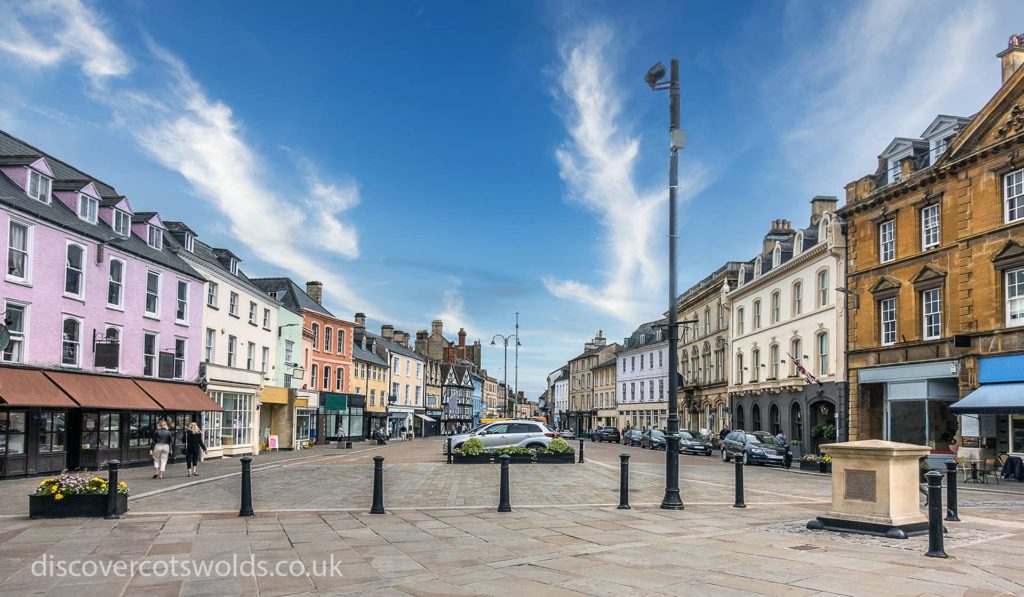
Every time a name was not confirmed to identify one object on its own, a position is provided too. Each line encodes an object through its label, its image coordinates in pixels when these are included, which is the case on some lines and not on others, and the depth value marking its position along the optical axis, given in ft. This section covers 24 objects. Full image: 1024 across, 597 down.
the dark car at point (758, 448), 105.40
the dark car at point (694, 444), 136.26
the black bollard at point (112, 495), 41.78
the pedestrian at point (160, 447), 70.13
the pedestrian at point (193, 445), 75.10
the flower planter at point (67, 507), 41.45
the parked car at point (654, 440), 153.48
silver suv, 96.48
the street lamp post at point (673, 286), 46.80
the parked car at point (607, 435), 217.77
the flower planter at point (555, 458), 91.91
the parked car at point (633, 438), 175.16
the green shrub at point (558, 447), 92.68
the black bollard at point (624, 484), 47.29
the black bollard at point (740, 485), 48.96
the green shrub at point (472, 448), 90.43
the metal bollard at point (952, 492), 38.83
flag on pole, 121.46
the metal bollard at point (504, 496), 45.46
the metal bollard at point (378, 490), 44.06
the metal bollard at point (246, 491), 42.64
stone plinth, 35.86
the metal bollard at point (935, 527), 31.01
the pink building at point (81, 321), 71.10
